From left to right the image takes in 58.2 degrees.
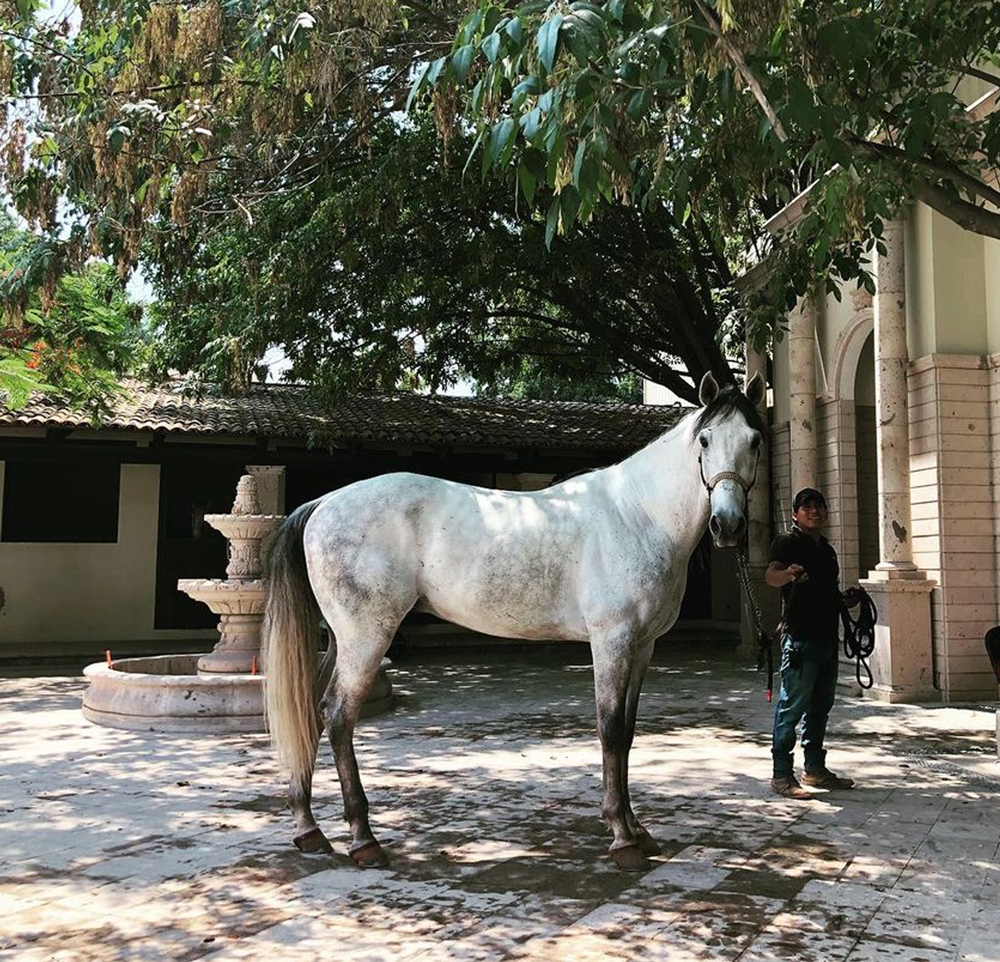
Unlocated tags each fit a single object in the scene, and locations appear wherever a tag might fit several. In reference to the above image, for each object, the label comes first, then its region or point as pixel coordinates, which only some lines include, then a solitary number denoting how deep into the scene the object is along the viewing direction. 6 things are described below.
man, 5.21
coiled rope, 6.04
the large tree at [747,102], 3.01
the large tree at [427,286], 10.13
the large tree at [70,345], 9.85
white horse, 4.02
